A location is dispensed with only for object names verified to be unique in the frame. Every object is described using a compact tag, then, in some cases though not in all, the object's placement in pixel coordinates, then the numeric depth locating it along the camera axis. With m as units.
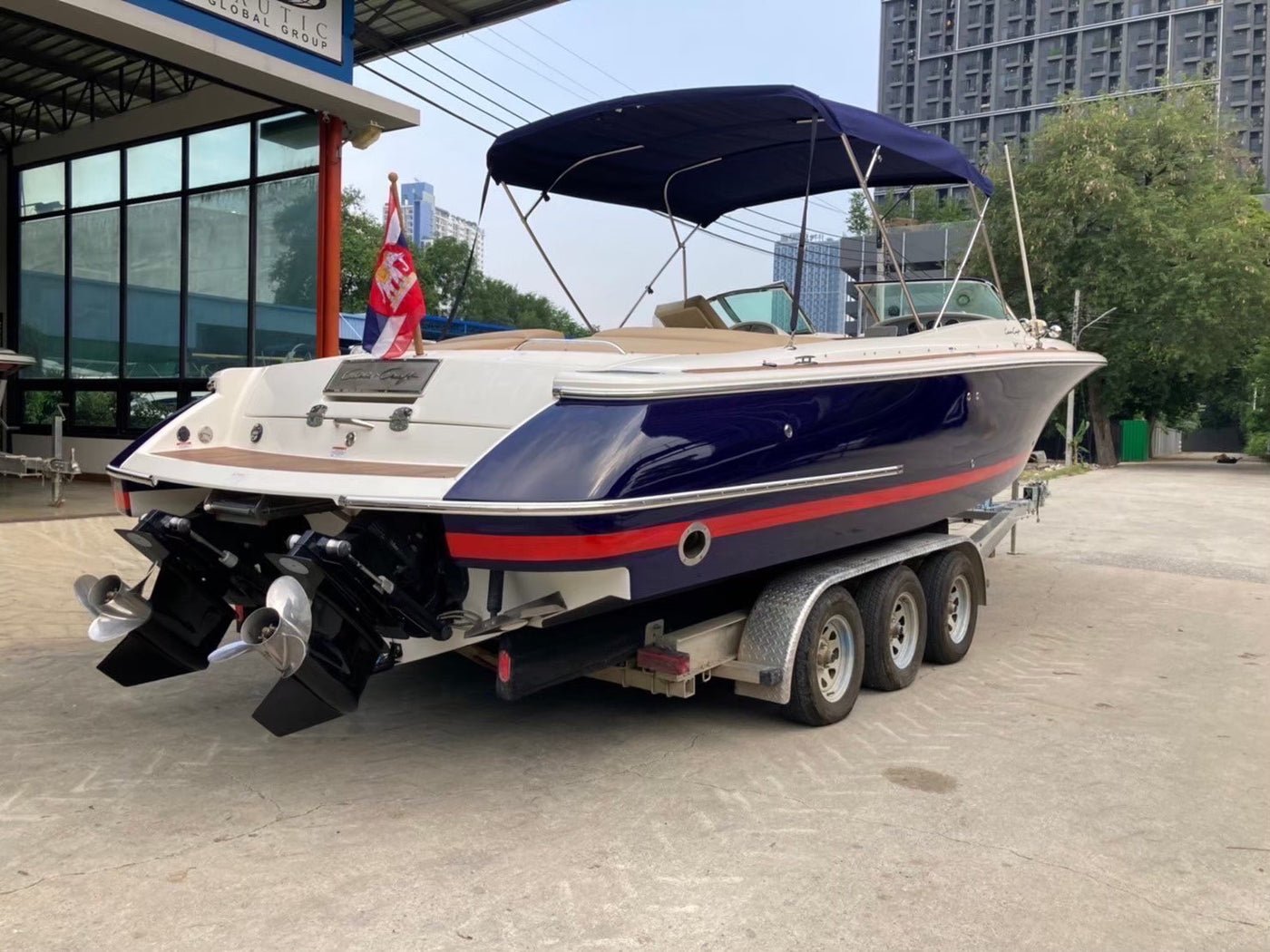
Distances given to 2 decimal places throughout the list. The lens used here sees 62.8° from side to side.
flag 4.30
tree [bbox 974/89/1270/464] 25.03
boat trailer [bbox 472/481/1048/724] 3.79
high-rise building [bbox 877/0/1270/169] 104.56
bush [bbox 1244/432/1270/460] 38.03
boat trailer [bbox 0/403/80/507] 10.70
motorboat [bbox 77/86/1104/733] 3.38
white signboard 9.86
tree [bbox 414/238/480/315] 49.97
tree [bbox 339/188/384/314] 44.94
